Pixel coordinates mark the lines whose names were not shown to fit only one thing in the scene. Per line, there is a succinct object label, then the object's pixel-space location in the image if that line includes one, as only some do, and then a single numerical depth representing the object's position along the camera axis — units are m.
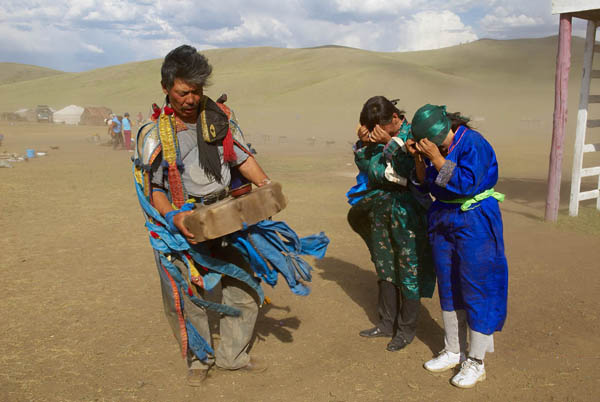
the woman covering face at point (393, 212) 3.46
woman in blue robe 2.82
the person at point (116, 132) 21.09
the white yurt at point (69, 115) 42.38
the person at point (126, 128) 20.69
